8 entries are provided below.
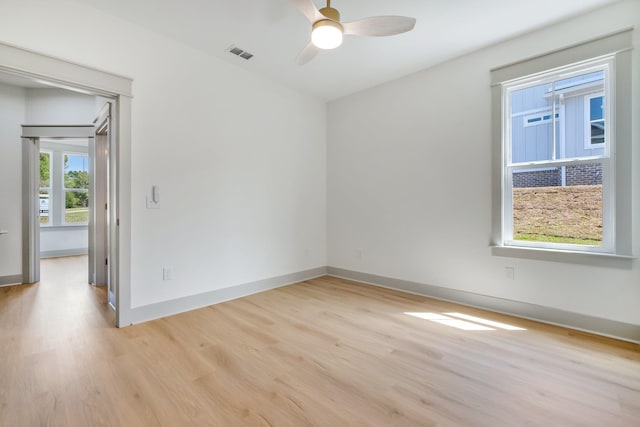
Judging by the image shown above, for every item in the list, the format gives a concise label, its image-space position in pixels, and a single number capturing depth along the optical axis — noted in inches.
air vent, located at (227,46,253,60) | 119.3
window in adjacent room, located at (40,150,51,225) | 252.5
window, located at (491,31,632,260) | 90.8
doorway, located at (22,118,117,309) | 150.5
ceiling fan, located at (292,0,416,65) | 73.2
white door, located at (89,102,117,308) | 150.8
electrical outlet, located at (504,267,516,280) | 110.7
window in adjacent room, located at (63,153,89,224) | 264.7
